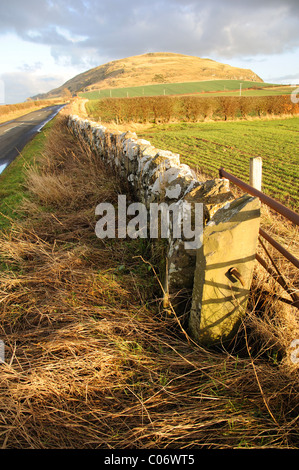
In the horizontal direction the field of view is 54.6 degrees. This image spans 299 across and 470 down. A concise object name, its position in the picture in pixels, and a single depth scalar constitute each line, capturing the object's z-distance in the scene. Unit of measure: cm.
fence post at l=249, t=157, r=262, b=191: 297
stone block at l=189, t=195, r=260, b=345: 196
